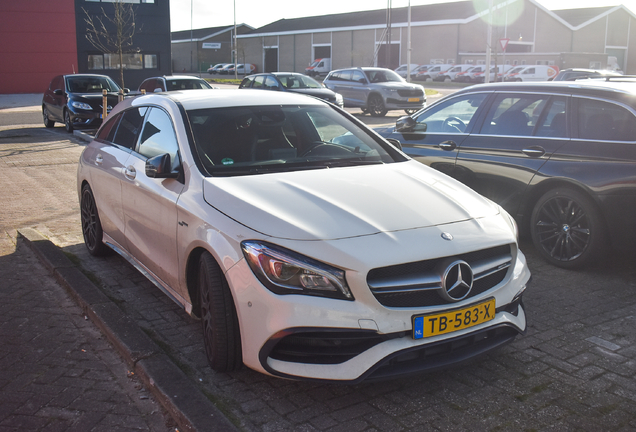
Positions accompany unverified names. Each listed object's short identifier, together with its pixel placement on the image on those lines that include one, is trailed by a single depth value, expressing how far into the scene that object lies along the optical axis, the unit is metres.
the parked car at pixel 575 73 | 14.53
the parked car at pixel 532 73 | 47.28
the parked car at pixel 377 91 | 22.72
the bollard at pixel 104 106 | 15.65
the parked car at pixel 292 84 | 21.48
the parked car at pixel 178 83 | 18.03
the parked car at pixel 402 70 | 57.83
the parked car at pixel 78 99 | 17.58
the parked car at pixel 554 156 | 5.21
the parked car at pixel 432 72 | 57.84
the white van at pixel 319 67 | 66.19
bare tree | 35.62
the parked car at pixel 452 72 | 55.66
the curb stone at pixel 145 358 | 3.10
